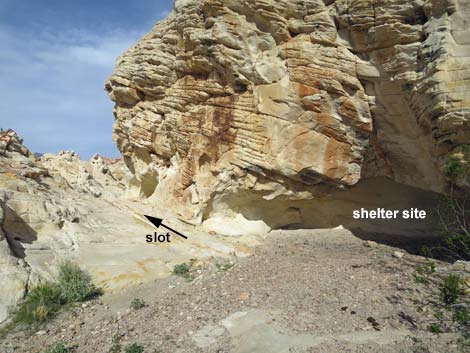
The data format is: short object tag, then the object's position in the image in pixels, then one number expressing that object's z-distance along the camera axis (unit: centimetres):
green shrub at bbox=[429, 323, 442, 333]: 621
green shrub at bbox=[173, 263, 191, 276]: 1092
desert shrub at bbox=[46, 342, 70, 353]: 664
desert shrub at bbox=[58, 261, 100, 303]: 895
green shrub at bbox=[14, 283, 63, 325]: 786
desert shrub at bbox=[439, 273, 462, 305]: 724
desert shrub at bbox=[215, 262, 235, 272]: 1136
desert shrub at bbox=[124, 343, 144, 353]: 662
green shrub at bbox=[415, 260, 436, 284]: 844
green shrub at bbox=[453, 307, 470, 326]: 635
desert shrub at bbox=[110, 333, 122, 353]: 691
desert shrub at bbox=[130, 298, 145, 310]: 880
